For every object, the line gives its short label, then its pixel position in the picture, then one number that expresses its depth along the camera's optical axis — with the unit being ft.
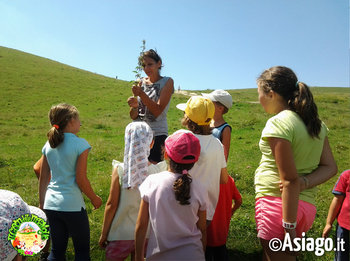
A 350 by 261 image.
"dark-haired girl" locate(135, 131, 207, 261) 7.63
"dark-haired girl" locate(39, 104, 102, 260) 9.96
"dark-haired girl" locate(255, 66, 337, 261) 7.45
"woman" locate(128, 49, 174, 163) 12.00
